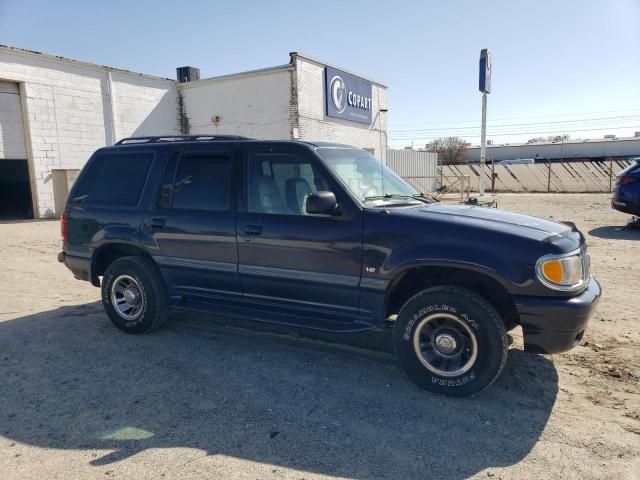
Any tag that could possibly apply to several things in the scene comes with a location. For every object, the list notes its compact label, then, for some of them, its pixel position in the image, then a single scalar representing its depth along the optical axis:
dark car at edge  11.30
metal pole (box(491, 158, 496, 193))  30.53
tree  67.29
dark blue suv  3.49
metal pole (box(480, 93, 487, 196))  23.05
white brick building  15.83
